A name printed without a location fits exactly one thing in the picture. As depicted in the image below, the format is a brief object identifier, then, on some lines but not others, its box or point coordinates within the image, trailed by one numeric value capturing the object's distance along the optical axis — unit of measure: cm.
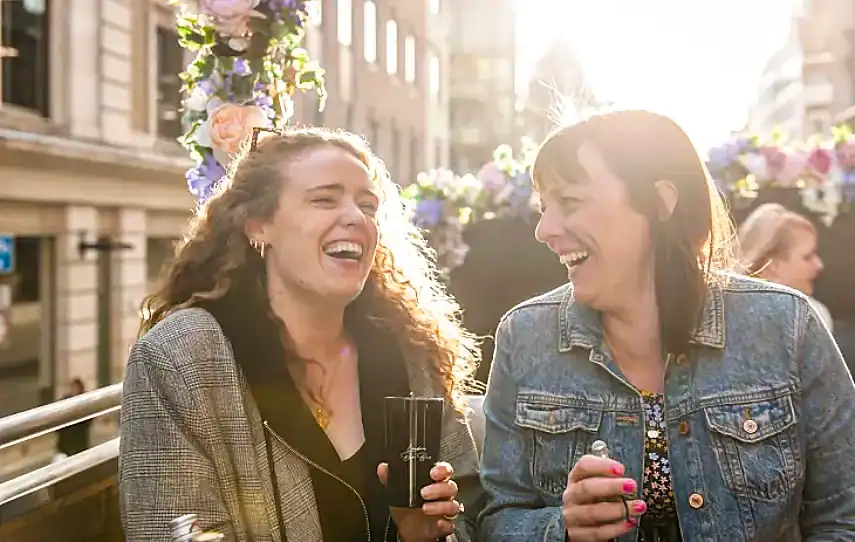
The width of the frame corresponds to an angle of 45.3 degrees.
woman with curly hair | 213
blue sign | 1245
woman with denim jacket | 204
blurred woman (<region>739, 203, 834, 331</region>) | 465
